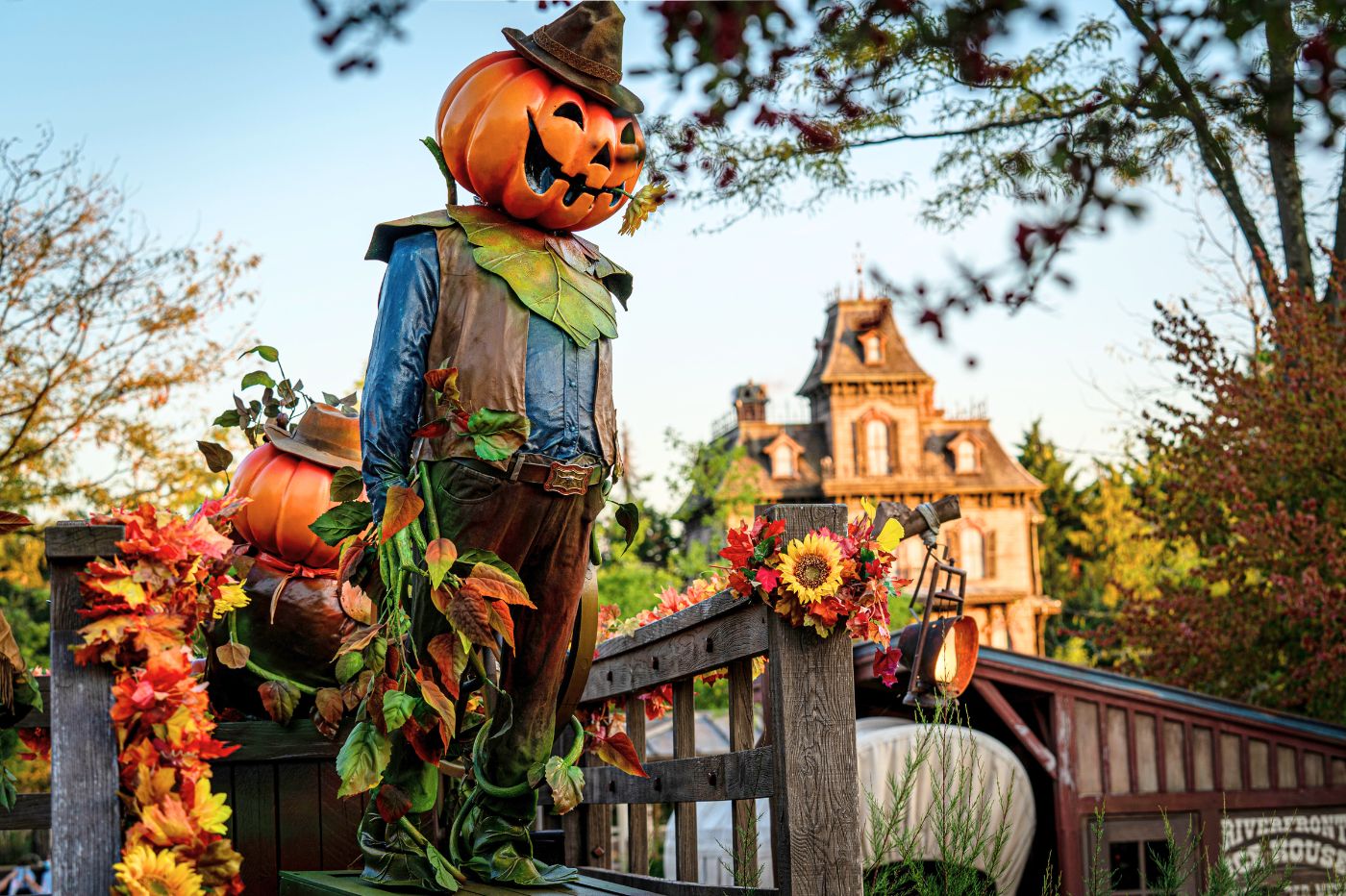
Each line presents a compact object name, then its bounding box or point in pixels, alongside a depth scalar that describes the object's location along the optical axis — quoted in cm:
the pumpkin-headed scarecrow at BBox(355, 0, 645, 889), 320
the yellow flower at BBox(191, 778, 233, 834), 282
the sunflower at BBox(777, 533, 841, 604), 302
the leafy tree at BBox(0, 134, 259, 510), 1453
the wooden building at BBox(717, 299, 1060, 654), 4062
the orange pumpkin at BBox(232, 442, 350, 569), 448
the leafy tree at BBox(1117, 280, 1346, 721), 1029
